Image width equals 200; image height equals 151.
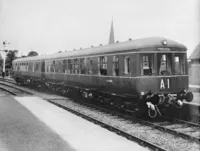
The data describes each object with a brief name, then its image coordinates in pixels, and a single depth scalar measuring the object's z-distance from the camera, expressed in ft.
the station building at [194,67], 91.35
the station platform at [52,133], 24.06
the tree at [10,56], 217.77
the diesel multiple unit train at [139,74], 35.63
